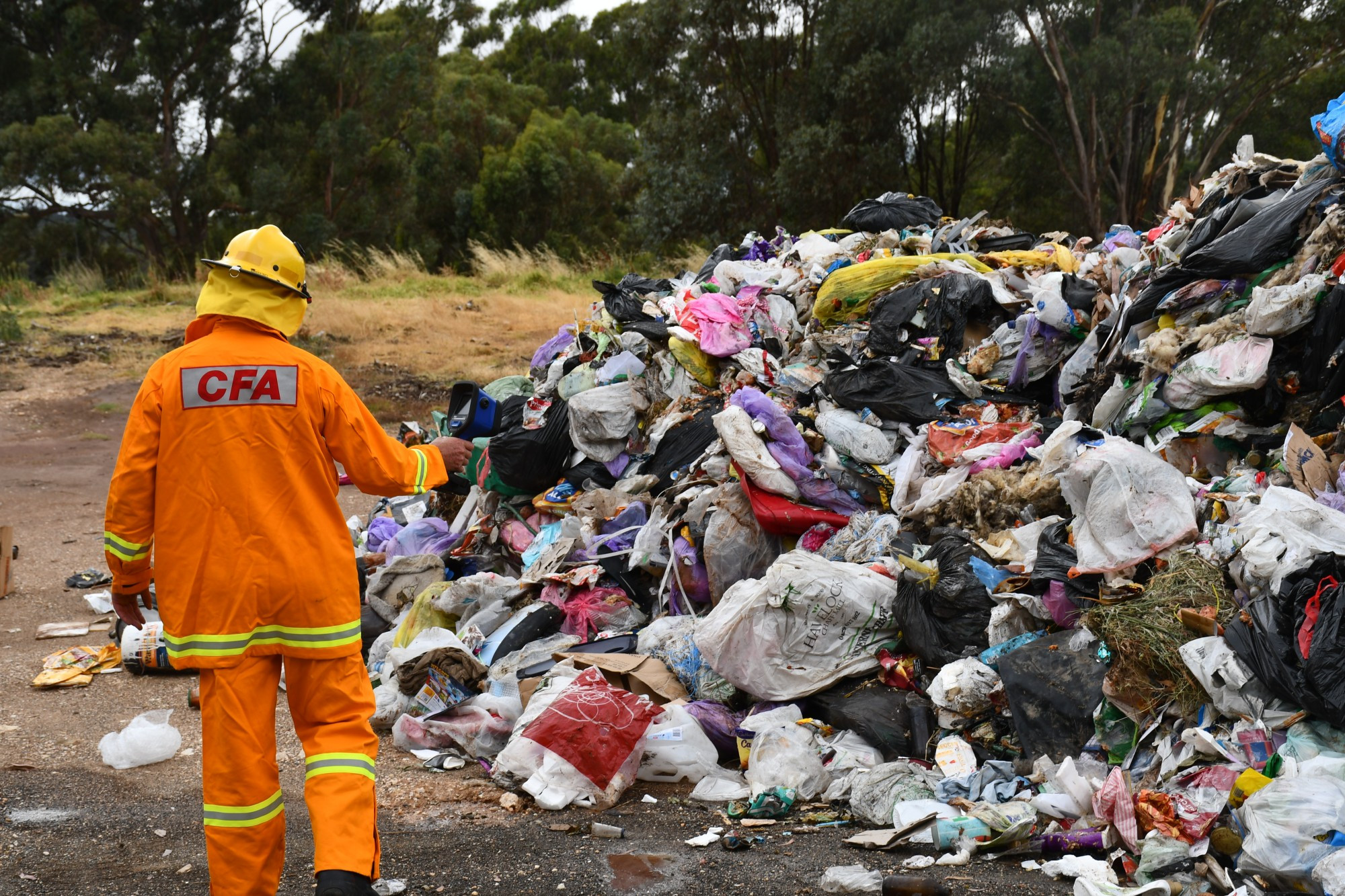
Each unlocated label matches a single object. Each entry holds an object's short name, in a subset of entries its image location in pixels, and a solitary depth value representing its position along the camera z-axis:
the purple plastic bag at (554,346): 12.39
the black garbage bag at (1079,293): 9.45
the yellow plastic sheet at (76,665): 8.70
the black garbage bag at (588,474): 10.20
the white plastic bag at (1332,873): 4.35
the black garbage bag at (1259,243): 7.81
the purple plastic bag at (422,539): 10.41
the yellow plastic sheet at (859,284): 10.73
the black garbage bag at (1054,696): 6.06
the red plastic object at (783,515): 8.27
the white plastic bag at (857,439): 8.87
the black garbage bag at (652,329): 11.01
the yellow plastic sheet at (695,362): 10.46
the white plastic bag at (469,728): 7.09
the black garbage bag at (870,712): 6.65
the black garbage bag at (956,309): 9.87
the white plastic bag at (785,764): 6.27
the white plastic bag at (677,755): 6.59
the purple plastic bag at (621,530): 9.11
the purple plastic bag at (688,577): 8.41
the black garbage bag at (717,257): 13.17
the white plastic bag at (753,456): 8.35
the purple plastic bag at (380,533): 11.38
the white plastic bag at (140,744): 7.02
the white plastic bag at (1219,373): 7.29
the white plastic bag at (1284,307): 7.14
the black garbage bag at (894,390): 9.14
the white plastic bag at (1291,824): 4.59
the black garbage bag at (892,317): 9.95
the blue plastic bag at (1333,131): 7.52
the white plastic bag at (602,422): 10.14
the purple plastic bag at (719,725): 6.93
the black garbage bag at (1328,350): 6.93
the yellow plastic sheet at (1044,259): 10.81
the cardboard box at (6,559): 11.16
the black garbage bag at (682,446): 9.61
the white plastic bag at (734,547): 8.21
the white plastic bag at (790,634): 6.99
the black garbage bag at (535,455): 10.18
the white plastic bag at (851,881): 5.04
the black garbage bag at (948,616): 6.92
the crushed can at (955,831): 5.46
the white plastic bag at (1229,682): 5.37
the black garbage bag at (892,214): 13.06
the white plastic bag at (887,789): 5.89
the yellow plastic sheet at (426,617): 8.77
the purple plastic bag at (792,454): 8.51
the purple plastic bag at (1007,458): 8.16
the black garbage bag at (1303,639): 5.05
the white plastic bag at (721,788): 6.32
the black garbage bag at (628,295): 11.68
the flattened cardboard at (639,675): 7.29
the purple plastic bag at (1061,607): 6.57
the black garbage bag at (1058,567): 6.61
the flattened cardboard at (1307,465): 6.44
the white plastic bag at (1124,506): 6.51
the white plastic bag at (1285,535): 5.62
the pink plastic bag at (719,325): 10.50
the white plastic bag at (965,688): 6.46
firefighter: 4.41
